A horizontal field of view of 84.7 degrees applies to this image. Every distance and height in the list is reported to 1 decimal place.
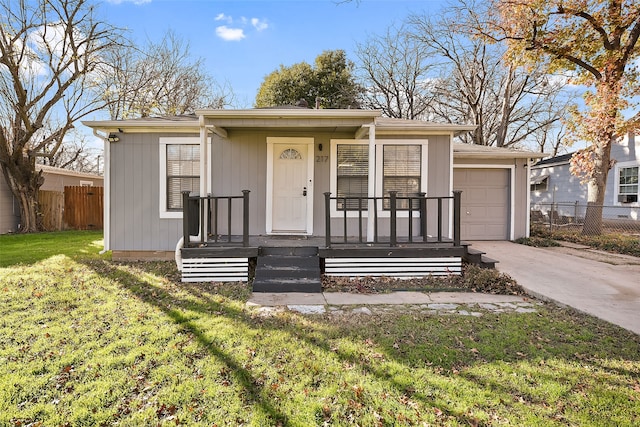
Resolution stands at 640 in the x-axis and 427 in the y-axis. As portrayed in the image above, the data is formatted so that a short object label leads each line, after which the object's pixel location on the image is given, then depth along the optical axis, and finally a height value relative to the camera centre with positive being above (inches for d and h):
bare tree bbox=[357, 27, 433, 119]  679.7 +271.4
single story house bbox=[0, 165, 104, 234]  463.8 +35.6
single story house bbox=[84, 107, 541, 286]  268.8 +24.5
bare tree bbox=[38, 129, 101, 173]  879.4 +153.6
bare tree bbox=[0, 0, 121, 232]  432.8 +198.3
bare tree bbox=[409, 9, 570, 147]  596.7 +223.8
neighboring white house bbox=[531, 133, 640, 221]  469.7 +40.0
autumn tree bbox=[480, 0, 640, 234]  320.5 +166.1
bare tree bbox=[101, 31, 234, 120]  595.2 +243.4
